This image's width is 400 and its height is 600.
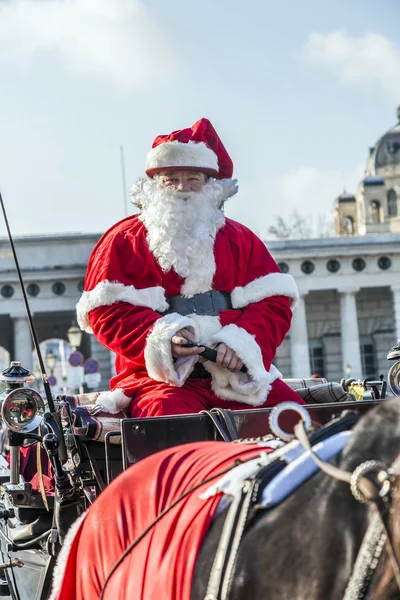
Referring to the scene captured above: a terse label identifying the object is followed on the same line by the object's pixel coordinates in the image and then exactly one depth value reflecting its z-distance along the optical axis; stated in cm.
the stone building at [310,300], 4759
